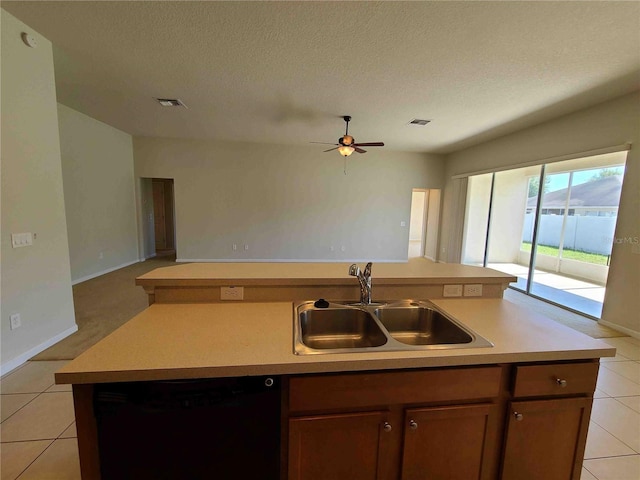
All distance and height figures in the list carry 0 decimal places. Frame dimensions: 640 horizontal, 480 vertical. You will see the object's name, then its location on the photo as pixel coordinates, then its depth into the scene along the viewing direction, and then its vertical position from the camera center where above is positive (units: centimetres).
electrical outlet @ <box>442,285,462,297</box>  156 -42
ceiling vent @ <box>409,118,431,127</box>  420 +155
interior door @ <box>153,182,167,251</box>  725 -16
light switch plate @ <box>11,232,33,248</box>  216 -28
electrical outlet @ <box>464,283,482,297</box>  158 -42
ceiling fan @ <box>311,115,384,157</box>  402 +109
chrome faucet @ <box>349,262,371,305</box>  139 -33
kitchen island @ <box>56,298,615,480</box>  87 -64
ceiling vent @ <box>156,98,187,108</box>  360 +150
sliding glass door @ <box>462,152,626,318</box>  401 -7
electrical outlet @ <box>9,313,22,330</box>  217 -95
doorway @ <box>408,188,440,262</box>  711 -23
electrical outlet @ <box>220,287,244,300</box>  142 -43
